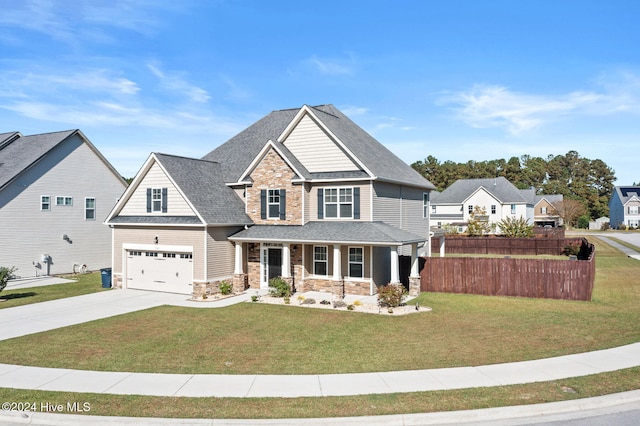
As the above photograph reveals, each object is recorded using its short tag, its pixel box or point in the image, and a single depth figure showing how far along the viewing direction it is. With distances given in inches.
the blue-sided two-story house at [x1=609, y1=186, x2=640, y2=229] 3238.2
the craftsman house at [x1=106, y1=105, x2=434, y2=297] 899.4
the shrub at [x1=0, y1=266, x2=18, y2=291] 815.7
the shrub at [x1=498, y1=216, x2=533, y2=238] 1878.7
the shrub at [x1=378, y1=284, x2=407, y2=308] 742.5
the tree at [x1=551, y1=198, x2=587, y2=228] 3383.4
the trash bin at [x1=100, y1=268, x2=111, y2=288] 1002.1
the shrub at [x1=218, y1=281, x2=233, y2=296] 909.2
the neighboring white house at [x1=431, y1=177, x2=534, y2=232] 2573.8
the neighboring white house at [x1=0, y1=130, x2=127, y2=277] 1145.4
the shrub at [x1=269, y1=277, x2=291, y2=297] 850.1
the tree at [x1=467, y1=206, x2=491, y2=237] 2050.9
